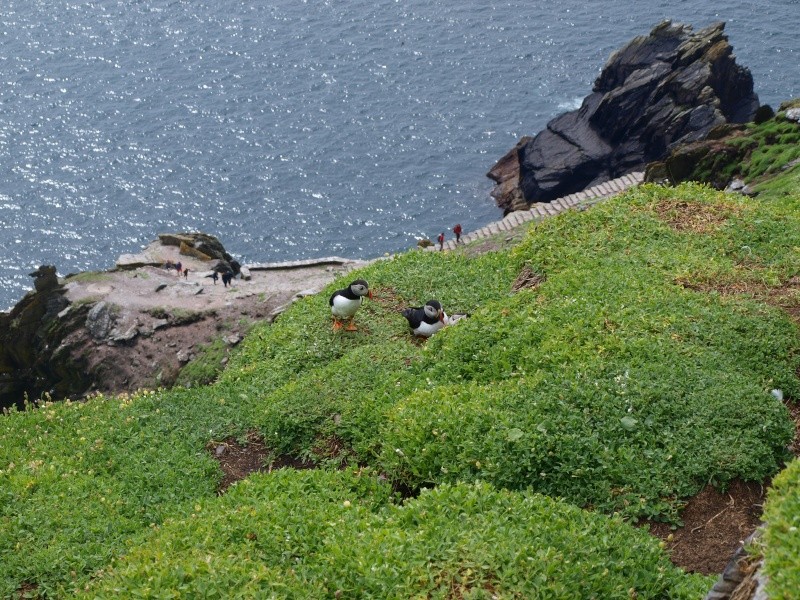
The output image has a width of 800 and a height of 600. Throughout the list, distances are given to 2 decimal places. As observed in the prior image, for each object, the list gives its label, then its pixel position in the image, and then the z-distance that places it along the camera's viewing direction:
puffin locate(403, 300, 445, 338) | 20.73
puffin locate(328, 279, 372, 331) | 20.91
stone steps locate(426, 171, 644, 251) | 49.31
